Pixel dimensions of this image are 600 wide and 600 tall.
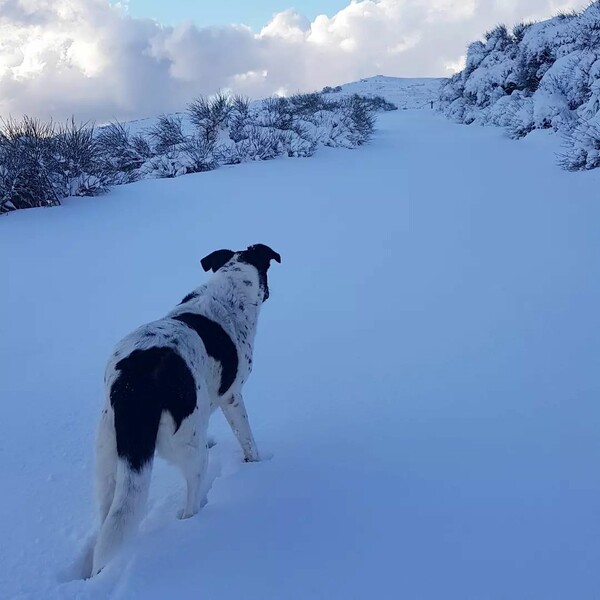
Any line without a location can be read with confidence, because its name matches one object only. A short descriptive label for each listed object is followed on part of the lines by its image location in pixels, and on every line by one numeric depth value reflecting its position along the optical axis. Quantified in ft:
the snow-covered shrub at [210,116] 48.49
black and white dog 7.04
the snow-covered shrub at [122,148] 44.70
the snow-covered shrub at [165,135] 48.01
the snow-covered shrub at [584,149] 27.61
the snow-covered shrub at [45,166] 27.61
